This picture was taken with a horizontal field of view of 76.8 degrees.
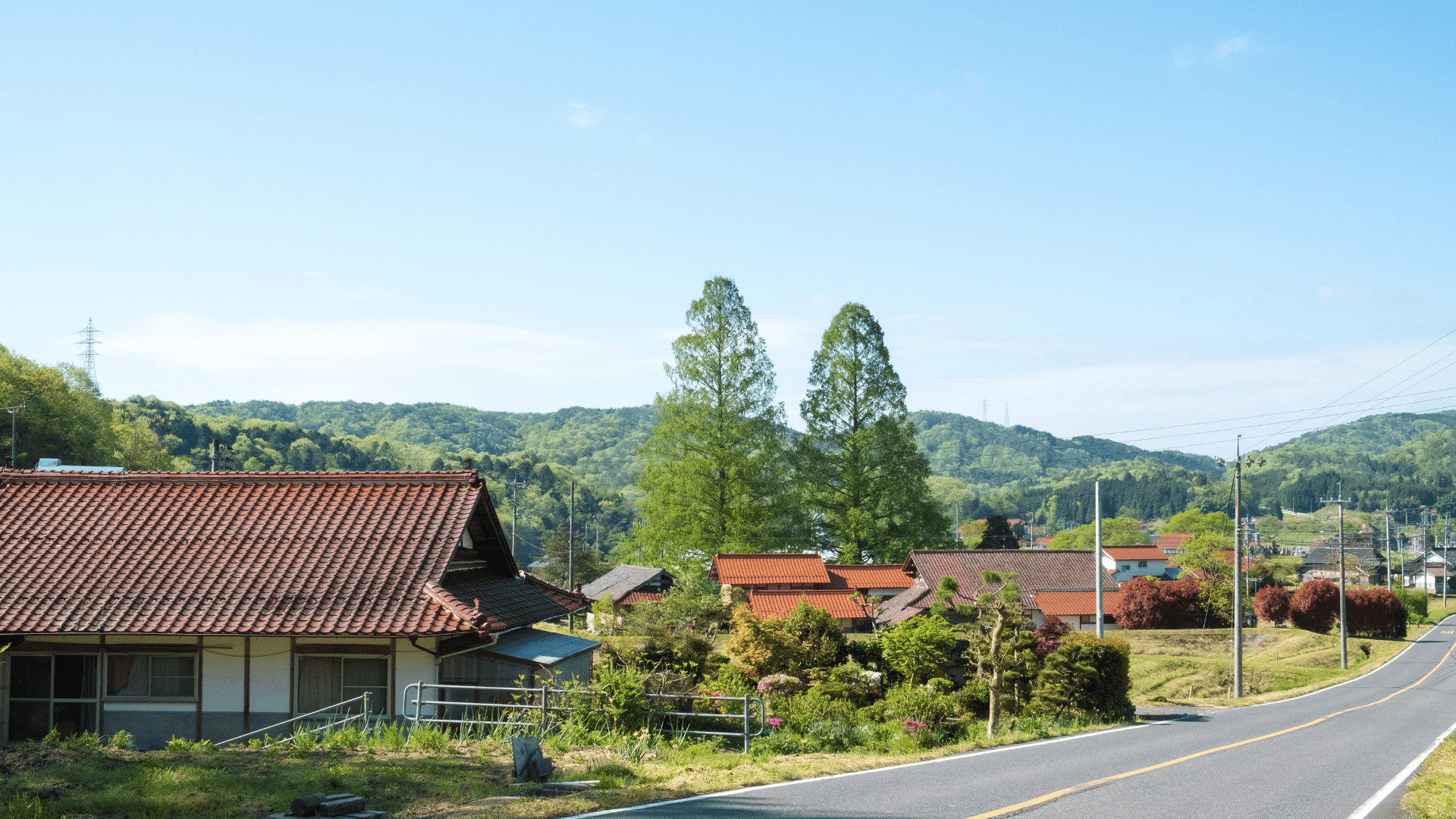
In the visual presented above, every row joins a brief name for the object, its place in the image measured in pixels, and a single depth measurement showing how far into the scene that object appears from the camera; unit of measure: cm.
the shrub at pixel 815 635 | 2322
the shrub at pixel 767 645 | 2239
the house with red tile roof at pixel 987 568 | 4688
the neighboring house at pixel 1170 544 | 12875
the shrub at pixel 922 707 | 1627
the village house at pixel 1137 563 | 9856
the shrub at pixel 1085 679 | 1952
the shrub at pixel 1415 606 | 6750
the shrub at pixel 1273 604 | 5650
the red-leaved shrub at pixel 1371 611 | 5456
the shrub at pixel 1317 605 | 5316
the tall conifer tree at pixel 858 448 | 4784
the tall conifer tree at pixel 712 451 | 4378
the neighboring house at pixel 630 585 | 6009
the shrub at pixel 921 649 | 2378
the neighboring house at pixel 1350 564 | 8817
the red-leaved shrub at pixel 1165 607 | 5306
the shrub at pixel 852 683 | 2075
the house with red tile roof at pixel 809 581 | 4562
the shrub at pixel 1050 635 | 2447
